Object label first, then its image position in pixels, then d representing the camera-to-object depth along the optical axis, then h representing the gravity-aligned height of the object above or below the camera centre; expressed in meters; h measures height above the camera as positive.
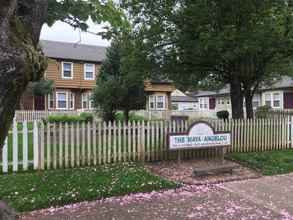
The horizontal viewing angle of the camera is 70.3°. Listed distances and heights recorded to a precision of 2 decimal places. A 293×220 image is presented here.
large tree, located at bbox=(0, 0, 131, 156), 2.46 +0.82
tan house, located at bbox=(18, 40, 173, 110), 21.30 +3.89
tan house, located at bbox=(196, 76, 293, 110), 24.22 +1.88
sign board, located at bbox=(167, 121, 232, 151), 6.29 -0.84
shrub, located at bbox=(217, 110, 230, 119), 23.20 -0.28
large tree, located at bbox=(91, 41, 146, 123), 12.37 +0.96
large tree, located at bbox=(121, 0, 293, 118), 7.59 +2.92
